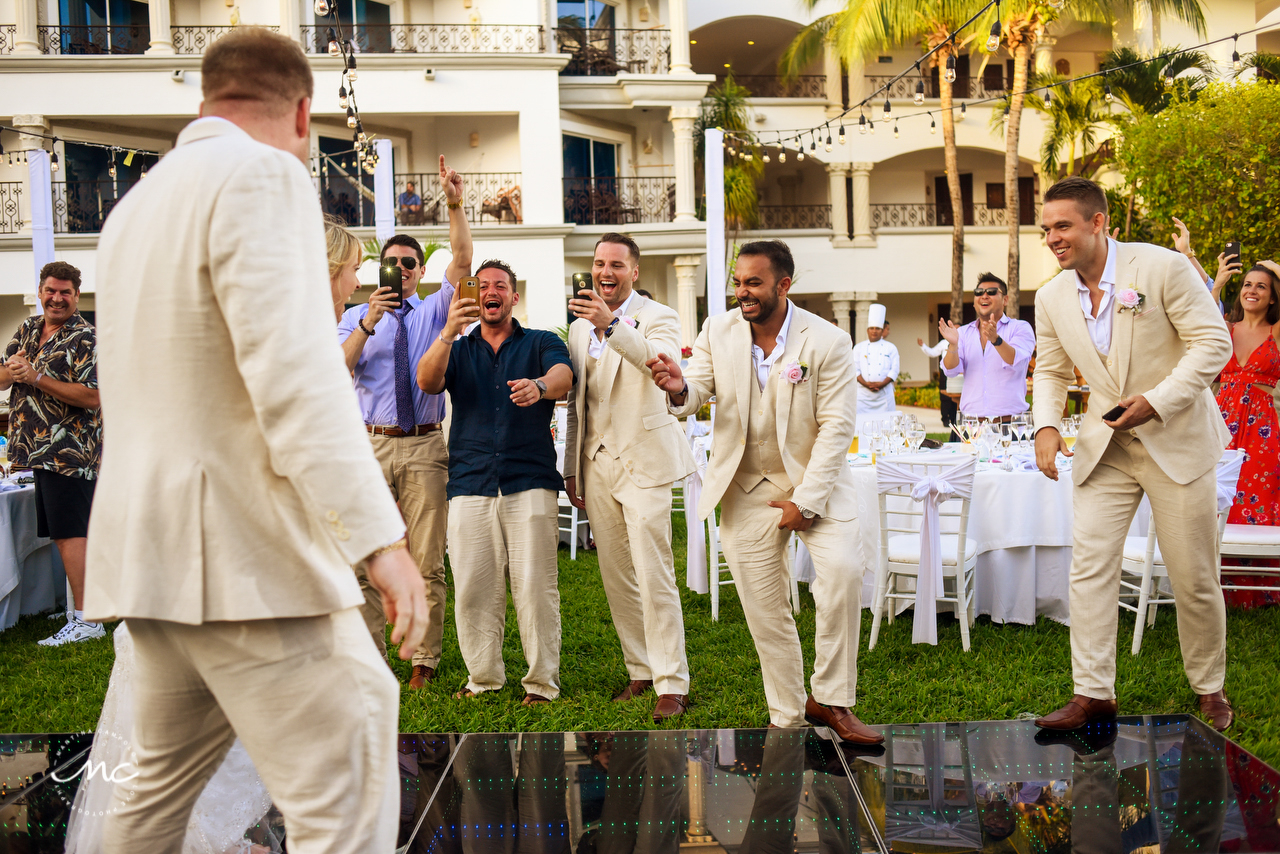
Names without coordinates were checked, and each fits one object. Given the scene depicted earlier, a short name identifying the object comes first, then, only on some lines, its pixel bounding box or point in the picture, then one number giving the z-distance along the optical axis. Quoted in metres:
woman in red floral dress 6.21
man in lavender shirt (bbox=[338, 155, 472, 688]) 5.18
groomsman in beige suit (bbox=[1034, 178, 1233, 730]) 4.13
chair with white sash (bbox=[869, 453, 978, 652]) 5.71
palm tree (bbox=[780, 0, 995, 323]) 20.31
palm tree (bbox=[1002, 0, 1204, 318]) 19.86
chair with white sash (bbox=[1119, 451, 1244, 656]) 5.38
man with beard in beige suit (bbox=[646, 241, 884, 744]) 4.18
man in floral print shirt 5.85
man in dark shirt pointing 4.88
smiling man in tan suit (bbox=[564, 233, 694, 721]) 4.76
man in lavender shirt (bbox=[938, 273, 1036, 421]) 8.08
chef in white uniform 10.72
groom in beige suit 1.84
